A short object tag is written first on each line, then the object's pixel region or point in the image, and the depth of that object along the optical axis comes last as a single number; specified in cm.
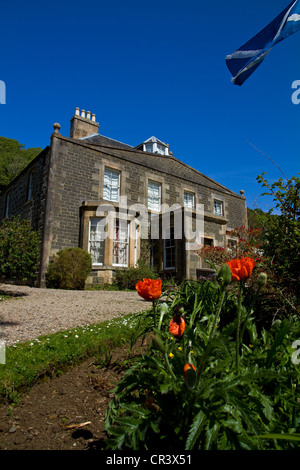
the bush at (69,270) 1111
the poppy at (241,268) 159
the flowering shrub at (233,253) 418
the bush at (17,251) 785
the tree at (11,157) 3173
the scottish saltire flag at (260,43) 470
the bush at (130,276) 1213
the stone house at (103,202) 1250
